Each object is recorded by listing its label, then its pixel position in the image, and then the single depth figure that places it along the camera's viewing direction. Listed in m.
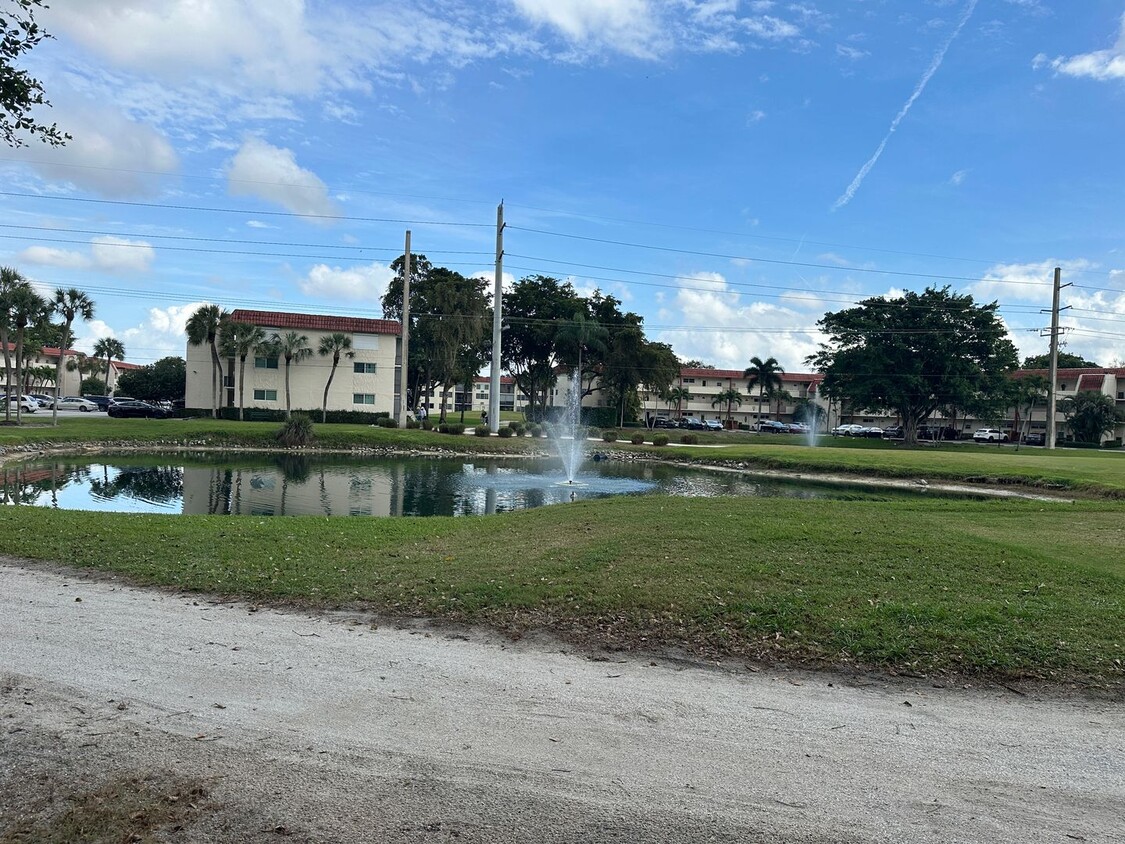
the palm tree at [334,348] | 65.12
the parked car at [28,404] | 72.30
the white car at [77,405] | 82.56
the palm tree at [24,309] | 43.81
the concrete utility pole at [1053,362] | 64.12
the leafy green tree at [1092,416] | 81.50
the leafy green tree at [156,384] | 87.19
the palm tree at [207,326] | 63.66
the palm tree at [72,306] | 48.06
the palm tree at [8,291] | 43.91
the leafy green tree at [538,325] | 75.12
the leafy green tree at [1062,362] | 115.06
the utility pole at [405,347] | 52.31
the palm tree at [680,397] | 109.25
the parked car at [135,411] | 62.22
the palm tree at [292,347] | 64.56
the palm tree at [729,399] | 112.69
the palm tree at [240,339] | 62.94
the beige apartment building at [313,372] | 66.81
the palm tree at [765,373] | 99.81
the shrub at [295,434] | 45.09
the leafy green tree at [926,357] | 67.65
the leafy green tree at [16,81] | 5.82
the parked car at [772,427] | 94.31
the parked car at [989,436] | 89.50
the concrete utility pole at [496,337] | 53.06
